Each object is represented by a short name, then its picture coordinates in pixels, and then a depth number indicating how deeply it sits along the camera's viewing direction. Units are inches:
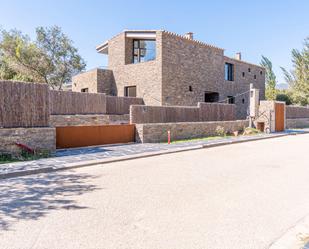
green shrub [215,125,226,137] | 751.7
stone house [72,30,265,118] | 838.5
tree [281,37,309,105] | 1450.5
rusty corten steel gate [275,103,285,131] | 926.2
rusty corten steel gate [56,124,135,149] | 492.1
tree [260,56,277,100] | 2016.6
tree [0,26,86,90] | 1042.1
